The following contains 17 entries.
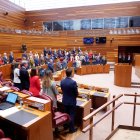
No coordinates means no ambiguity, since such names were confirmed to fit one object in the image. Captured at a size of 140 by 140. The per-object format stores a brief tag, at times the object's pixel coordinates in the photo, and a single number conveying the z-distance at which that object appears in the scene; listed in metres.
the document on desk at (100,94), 3.86
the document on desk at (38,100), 2.27
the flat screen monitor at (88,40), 11.71
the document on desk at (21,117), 1.98
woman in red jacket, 3.15
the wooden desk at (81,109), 2.97
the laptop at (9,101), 2.38
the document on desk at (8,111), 2.17
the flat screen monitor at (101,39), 11.55
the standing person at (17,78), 4.47
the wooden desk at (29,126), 1.95
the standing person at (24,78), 4.05
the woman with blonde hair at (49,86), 2.74
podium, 6.45
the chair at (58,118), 2.45
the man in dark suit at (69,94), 2.69
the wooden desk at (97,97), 3.79
